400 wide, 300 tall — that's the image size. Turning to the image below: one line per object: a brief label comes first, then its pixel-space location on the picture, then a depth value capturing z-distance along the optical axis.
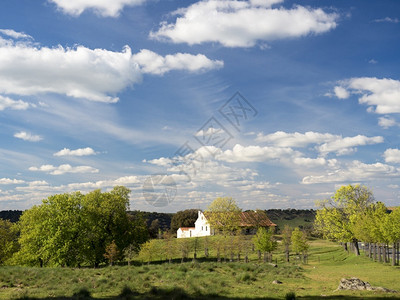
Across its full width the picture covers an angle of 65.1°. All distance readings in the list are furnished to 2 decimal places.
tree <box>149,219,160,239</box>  149.50
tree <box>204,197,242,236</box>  93.81
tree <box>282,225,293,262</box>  69.68
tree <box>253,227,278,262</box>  64.25
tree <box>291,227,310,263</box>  63.53
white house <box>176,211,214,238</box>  113.32
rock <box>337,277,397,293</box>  24.15
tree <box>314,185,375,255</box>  63.65
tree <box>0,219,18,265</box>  63.09
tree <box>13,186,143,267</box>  50.84
